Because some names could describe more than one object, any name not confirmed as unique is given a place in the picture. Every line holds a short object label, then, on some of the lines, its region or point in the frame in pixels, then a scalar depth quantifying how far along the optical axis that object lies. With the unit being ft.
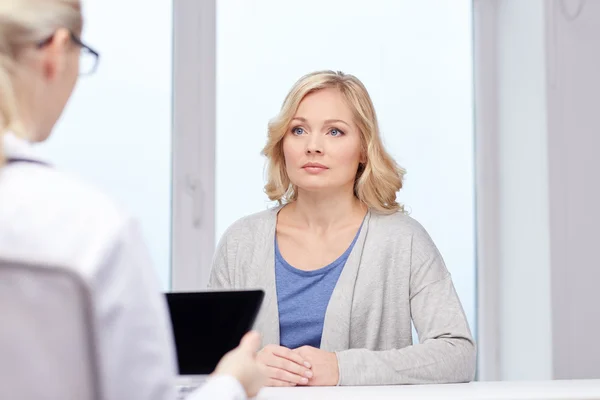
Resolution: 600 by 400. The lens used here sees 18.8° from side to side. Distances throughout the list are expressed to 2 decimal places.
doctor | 5.12
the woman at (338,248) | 10.15
